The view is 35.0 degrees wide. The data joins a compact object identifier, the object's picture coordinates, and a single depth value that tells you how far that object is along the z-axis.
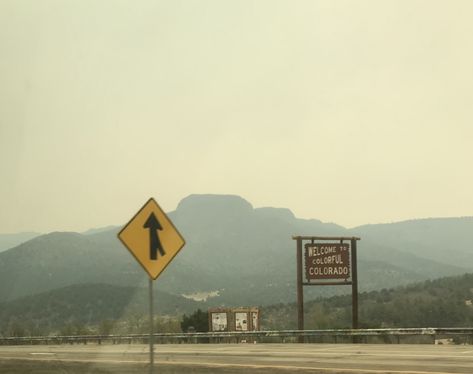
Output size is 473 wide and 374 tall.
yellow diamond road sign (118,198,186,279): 12.90
